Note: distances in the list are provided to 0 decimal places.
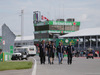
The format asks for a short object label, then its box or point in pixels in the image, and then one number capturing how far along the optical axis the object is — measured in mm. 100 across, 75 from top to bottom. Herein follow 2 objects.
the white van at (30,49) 78219
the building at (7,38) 47906
